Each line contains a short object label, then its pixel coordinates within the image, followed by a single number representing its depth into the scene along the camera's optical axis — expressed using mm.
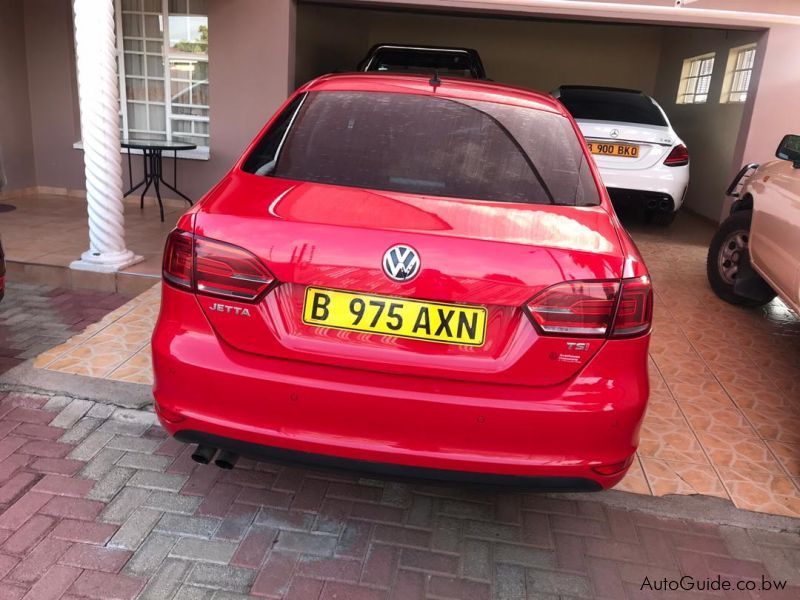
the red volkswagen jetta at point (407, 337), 1917
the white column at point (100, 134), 4625
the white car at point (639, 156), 7012
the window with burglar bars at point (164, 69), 7770
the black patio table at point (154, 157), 6684
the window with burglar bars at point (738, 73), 8430
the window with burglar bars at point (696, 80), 9914
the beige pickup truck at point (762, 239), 4020
